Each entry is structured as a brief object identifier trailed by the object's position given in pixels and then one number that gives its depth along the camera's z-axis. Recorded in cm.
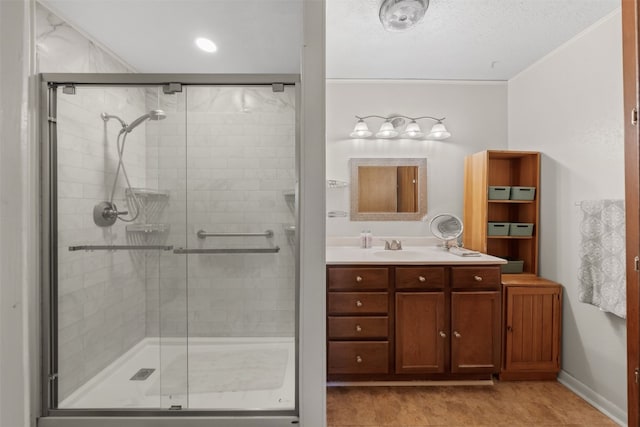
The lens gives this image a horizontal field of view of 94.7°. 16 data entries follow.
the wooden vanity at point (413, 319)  201
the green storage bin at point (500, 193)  235
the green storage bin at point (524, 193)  235
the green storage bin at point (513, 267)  242
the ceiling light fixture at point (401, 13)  159
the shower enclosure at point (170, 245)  160
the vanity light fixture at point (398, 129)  254
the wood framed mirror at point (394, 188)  263
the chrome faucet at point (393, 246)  249
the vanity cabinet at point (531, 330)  209
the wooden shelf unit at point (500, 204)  236
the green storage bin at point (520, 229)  237
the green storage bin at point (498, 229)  237
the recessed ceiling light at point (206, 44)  198
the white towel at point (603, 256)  163
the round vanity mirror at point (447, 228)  247
